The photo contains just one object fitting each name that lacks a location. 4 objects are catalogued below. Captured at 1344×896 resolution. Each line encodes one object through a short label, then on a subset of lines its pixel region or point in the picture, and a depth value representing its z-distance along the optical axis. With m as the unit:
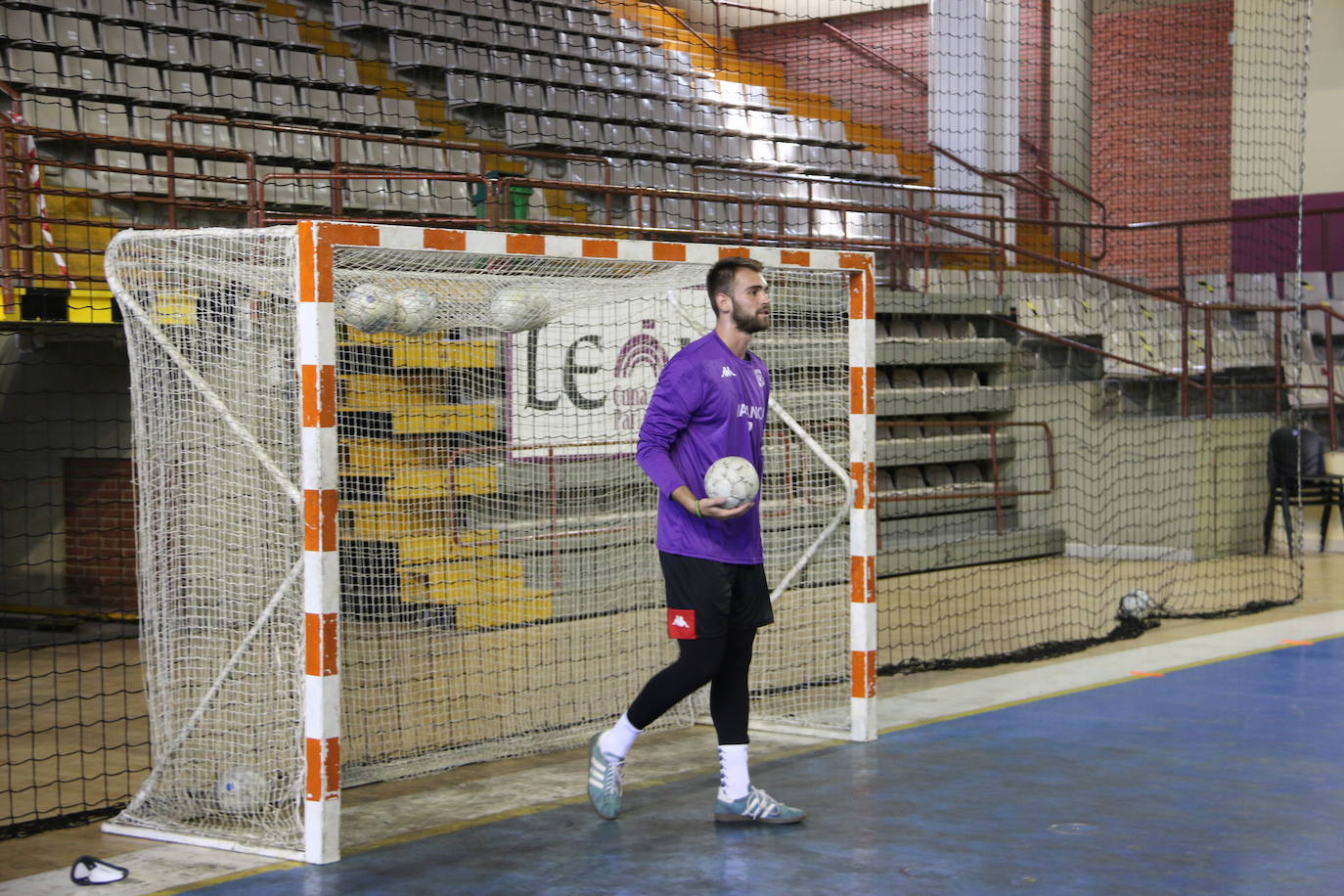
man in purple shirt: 5.36
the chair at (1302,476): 14.41
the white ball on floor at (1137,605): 10.38
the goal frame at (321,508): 5.05
